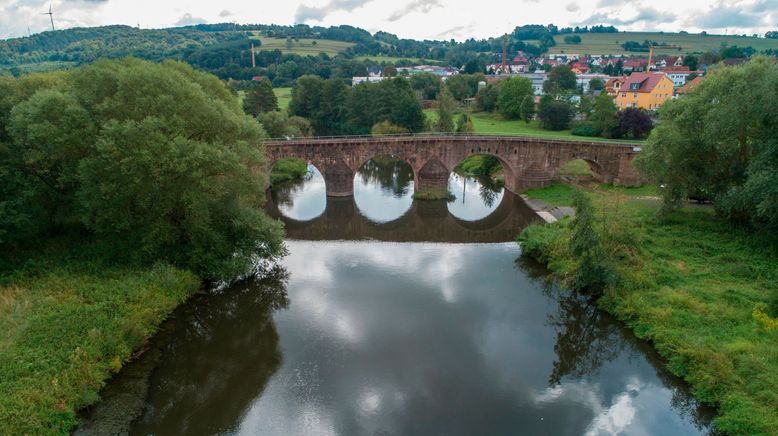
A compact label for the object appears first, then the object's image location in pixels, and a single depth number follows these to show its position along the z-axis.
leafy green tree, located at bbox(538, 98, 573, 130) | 73.94
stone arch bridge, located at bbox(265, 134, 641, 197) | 45.84
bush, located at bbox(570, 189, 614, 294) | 25.20
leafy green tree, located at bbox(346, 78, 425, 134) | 69.50
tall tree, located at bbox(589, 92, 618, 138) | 65.81
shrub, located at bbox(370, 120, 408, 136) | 68.06
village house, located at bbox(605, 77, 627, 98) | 93.81
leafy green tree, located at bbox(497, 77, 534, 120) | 83.69
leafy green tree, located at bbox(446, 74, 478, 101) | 105.81
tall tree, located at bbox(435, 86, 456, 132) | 67.00
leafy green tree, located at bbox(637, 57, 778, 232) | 27.84
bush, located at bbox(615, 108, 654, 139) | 63.03
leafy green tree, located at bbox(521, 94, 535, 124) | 79.50
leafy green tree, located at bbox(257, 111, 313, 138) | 59.72
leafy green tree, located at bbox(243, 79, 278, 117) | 74.62
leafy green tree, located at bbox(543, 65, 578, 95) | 106.81
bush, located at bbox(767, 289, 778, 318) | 22.14
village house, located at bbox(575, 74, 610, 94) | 118.37
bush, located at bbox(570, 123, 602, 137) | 68.12
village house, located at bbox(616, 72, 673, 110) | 82.69
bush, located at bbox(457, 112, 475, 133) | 68.25
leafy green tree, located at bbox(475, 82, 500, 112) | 91.12
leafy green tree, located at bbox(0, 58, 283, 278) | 25.03
